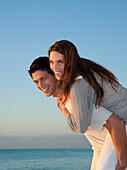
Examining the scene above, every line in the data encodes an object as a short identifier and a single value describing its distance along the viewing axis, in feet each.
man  11.75
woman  9.68
